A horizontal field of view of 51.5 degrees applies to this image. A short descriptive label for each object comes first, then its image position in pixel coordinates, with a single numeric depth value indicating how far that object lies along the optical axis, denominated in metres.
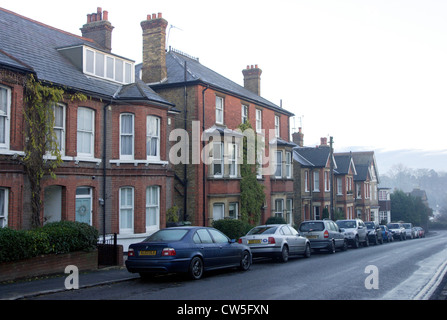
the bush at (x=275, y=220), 30.06
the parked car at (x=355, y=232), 28.17
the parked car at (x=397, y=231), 43.97
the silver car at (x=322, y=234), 23.16
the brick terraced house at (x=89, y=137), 16.05
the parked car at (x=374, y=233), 32.50
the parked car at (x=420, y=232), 56.59
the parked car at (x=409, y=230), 48.94
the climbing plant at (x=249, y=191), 28.00
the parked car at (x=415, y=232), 52.78
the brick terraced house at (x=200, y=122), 25.56
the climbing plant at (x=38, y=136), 16.50
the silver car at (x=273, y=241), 18.20
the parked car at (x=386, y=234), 38.37
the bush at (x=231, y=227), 23.73
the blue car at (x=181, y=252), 12.38
